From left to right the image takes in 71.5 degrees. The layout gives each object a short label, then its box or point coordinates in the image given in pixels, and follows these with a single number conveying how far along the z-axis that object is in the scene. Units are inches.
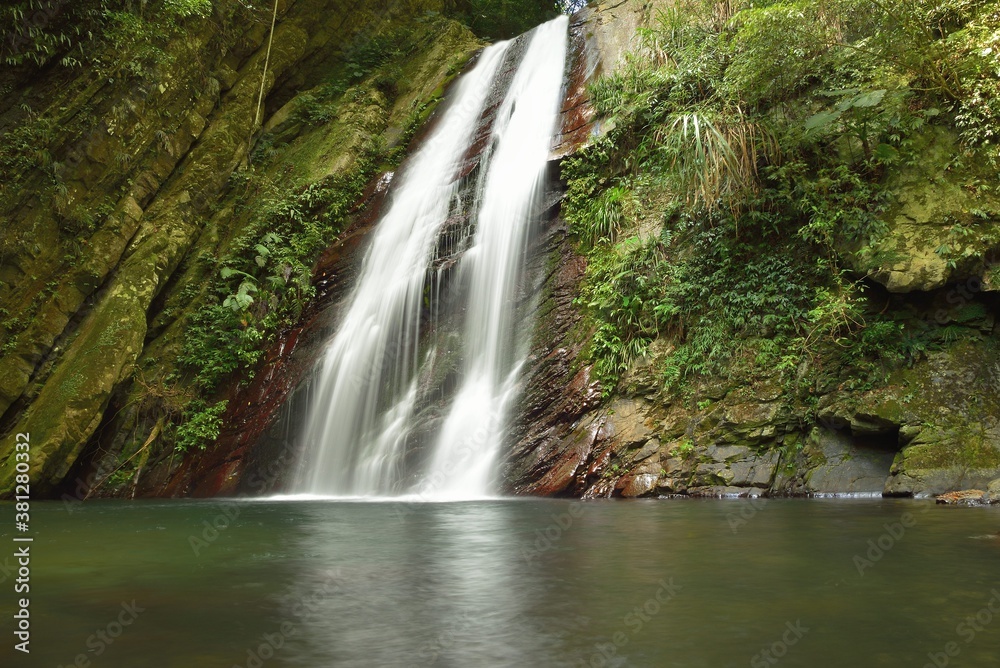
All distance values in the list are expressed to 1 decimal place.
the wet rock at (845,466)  303.4
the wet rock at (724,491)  313.1
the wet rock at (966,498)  265.3
